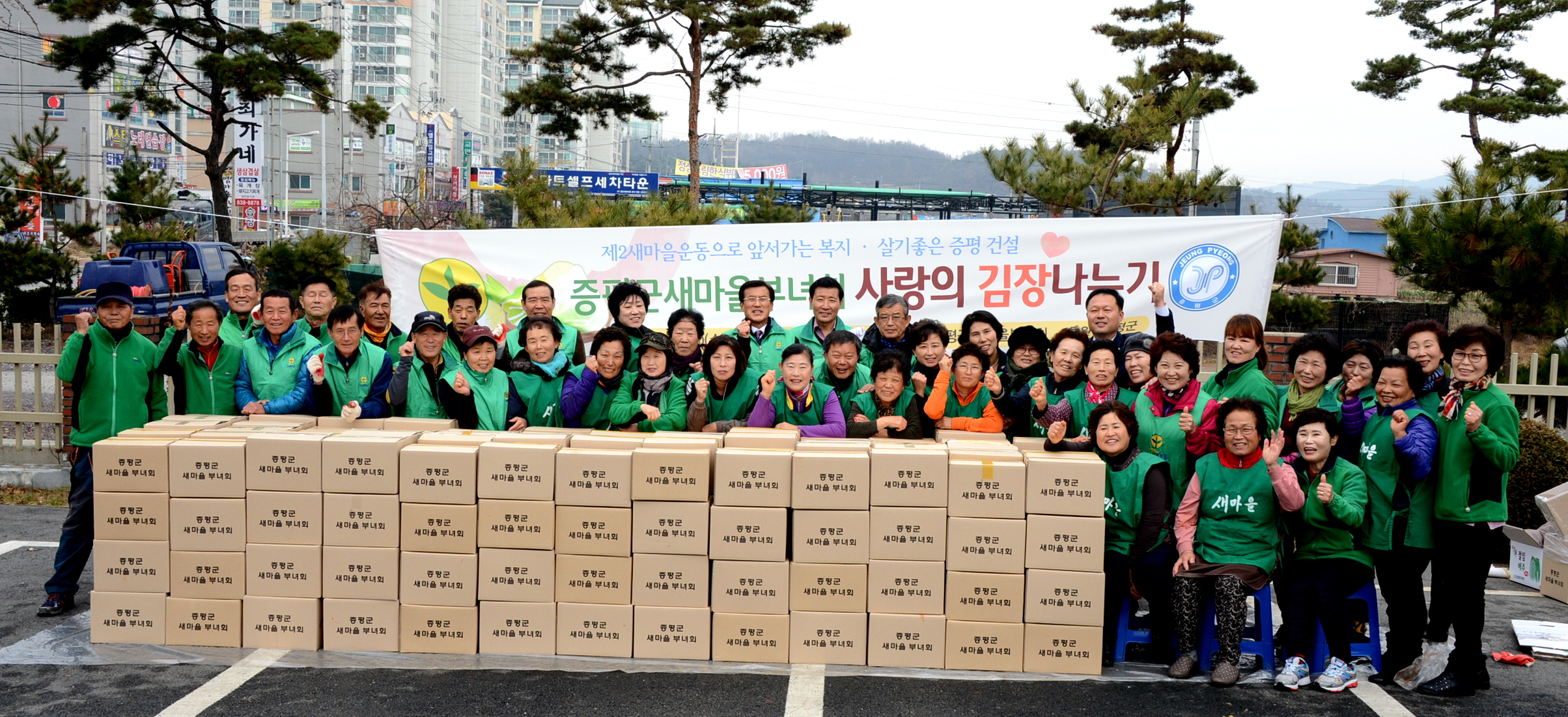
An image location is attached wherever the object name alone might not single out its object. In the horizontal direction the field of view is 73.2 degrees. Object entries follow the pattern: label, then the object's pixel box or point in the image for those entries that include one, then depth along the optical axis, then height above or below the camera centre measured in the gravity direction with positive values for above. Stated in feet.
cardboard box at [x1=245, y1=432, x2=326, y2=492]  14.56 -2.43
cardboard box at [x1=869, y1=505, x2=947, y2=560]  14.10 -3.09
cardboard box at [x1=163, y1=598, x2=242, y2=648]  14.83 -4.73
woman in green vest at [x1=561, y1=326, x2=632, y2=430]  17.02 -1.44
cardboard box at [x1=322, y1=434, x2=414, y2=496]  14.48 -2.38
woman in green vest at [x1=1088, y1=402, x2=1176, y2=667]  14.57 -2.86
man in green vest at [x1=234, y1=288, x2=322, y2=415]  17.80 -1.28
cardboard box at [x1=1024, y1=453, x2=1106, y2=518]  13.92 -2.38
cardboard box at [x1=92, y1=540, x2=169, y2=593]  14.80 -3.96
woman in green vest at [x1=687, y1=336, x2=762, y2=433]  17.07 -1.53
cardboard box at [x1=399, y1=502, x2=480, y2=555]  14.48 -3.26
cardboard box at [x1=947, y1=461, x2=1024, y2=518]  13.97 -2.42
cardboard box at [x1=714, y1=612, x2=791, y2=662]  14.44 -4.64
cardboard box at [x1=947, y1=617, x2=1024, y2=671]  14.24 -4.62
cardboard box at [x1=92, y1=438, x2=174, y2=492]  14.64 -2.54
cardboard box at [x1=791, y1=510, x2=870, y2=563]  14.14 -3.15
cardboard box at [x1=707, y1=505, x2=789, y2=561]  14.24 -3.17
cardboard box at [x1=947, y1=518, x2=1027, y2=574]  14.03 -3.20
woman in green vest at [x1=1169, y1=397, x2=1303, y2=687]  13.94 -2.97
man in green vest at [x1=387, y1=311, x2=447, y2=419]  17.53 -1.37
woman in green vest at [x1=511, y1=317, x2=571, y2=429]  17.76 -1.43
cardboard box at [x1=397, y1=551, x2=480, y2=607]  14.58 -3.99
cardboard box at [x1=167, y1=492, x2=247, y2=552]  14.69 -3.32
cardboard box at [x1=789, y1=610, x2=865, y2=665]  14.37 -4.59
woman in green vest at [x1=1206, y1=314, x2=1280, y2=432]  15.74 -0.86
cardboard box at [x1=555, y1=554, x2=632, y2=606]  14.48 -3.90
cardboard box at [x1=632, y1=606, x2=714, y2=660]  14.51 -4.65
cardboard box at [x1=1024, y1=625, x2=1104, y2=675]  14.24 -4.64
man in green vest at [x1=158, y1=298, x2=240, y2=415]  17.71 -1.39
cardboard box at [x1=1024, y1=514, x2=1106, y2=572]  13.98 -3.09
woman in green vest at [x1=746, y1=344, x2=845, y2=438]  16.70 -1.66
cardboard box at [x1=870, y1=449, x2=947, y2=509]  14.05 -2.34
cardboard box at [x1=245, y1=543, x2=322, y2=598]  14.73 -3.91
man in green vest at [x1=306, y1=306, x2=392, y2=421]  17.74 -1.45
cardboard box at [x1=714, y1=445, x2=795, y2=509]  14.15 -2.38
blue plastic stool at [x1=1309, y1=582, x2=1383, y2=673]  14.53 -4.66
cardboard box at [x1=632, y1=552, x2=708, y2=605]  14.42 -3.88
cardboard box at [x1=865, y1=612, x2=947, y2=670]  14.26 -4.59
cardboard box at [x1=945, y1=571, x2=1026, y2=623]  14.14 -3.93
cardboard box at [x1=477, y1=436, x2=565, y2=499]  14.34 -2.45
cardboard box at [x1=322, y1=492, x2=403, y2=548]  14.57 -3.19
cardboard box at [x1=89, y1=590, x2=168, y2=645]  14.85 -4.70
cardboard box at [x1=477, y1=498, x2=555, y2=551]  14.39 -3.16
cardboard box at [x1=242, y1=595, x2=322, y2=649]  14.79 -4.63
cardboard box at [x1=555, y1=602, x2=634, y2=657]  14.53 -4.61
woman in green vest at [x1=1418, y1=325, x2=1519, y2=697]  14.01 -2.35
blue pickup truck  49.14 +0.54
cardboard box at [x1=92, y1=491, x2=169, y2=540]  14.69 -3.23
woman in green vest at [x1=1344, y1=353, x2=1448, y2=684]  14.19 -2.59
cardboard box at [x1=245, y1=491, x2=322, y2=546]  14.64 -3.20
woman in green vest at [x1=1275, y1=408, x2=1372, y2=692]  13.83 -3.32
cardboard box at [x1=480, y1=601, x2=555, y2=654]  14.58 -4.64
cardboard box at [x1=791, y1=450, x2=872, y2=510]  14.06 -2.41
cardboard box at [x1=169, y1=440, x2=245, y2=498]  14.64 -2.55
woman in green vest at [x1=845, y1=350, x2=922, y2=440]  16.51 -1.70
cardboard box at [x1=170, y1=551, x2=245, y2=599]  14.78 -4.06
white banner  23.02 +0.79
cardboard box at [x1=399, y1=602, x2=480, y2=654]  14.67 -4.69
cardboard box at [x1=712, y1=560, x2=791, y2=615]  14.34 -3.92
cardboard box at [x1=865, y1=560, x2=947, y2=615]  14.19 -3.83
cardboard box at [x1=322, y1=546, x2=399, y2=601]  14.65 -3.95
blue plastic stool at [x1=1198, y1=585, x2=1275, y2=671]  14.53 -4.56
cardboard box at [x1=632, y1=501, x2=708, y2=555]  14.30 -3.12
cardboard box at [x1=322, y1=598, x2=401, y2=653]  14.74 -4.66
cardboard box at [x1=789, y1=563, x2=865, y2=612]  14.26 -3.87
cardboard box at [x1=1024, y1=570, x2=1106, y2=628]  14.08 -3.90
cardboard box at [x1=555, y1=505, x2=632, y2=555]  14.37 -3.21
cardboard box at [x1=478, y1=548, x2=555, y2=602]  14.49 -3.89
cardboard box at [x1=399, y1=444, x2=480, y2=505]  14.40 -2.48
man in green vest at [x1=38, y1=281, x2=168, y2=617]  16.66 -1.70
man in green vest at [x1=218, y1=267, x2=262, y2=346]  18.20 -0.31
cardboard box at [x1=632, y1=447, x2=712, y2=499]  14.20 -2.40
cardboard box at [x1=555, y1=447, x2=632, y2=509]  14.30 -2.46
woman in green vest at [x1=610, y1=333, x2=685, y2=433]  16.84 -1.58
